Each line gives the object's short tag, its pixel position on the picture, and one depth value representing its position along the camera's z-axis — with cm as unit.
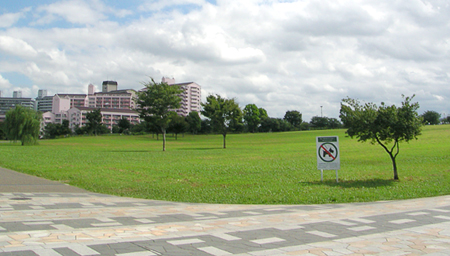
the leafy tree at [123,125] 15134
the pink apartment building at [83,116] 18862
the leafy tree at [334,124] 16862
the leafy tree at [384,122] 1781
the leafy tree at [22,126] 6131
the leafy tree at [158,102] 4816
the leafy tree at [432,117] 14238
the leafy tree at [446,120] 15850
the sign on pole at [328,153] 1734
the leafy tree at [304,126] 16592
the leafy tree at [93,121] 13150
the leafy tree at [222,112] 5575
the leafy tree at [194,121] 12538
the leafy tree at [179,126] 10106
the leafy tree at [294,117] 17312
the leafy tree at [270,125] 14988
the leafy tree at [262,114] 15562
